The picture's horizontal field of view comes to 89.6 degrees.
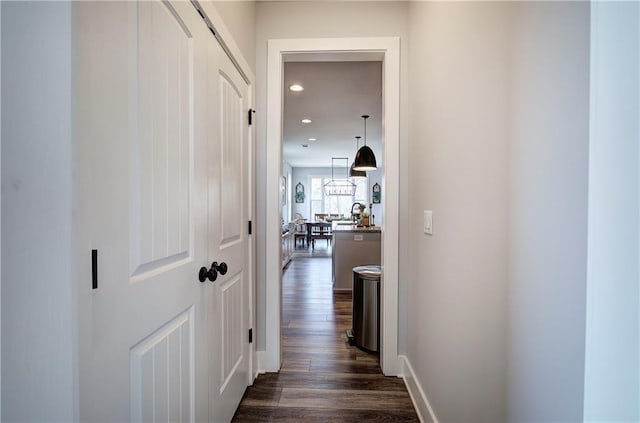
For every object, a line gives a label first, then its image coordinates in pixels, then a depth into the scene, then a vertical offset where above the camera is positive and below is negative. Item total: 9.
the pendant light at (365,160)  4.93 +0.66
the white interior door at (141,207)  0.71 -0.01
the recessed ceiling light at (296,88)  4.00 +1.45
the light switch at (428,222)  1.70 -0.10
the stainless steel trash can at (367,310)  2.58 -0.88
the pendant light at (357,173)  6.41 +0.60
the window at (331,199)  12.15 +0.15
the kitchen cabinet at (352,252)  4.61 -0.71
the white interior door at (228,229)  1.47 -0.14
